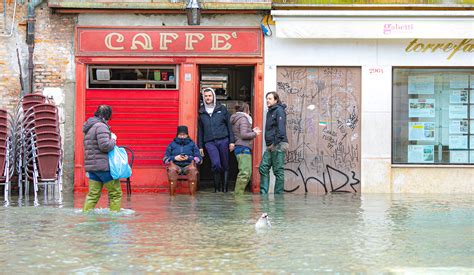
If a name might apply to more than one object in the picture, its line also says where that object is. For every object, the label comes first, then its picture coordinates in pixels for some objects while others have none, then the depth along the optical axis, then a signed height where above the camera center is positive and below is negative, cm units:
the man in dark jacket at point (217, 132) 1872 +12
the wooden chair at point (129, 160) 1802 -40
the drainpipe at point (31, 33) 1895 +194
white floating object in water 1148 -95
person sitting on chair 1797 -36
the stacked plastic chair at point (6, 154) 1647 -26
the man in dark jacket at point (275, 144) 1812 -9
